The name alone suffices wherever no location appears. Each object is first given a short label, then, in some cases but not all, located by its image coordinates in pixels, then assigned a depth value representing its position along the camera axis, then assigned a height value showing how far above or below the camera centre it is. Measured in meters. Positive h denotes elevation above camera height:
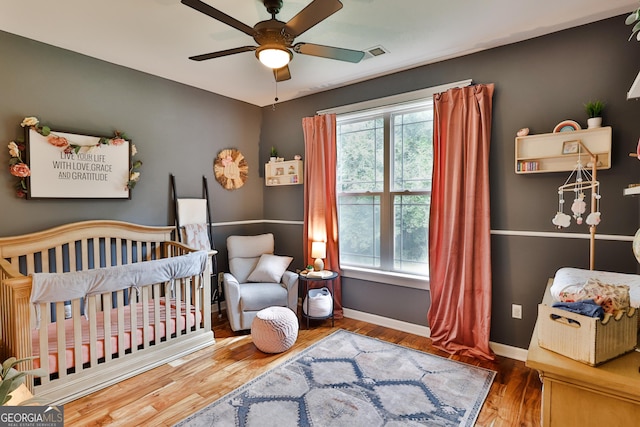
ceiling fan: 1.68 +1.00
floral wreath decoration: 2.49 +0.47
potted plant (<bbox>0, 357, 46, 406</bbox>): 0.93 -0.54
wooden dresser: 0.94 -0.59
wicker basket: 1.00 -0.45
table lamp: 3.55 -0.59
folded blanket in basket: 1.03 -0.37
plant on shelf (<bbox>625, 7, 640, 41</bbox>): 1.21 +0.67
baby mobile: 1.86 +0.02
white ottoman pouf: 2.82 -1.14
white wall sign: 2.60 +0.34
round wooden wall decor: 3.98 +0.43
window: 3.26 +0.14
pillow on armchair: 3.59 -0.76
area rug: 2.00 -1.35
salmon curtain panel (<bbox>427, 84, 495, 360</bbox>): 2.73 -0.24
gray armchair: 3.26 -0.86
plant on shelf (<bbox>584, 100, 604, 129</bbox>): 2.25 +0.58
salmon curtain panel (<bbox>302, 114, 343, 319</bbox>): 3.70 +0.15
